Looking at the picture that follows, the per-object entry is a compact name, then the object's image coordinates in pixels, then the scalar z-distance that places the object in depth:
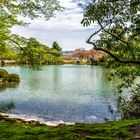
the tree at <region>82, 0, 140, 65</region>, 3.89
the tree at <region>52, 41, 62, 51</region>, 61.30
